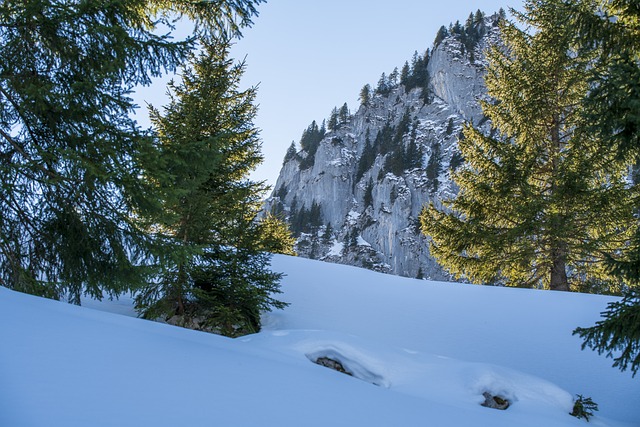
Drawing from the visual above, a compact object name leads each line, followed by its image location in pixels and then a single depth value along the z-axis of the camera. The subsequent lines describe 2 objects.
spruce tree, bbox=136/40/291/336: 6.43
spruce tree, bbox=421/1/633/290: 9.55
